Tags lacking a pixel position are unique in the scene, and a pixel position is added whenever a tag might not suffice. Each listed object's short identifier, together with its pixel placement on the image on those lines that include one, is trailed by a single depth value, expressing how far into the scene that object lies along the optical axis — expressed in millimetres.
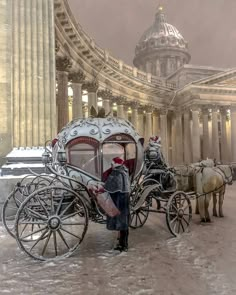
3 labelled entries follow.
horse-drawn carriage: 6430
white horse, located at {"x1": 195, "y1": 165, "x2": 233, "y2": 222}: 9797
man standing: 6625
